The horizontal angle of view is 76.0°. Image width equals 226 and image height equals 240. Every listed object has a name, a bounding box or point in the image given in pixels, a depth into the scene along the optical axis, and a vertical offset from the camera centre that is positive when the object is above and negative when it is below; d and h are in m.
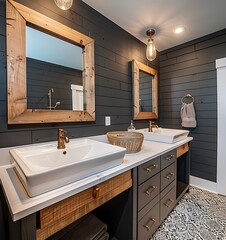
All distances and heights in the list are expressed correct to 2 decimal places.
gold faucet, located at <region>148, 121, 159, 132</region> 1.97 -0.13
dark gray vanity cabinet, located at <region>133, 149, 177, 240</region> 1.11 -0.66
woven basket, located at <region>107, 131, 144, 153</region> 1.21 -0.21
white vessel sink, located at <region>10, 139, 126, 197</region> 0.59 -0.24
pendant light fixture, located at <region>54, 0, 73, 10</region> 1.03 +0.82
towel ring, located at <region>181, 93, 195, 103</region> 2.20 +0.32
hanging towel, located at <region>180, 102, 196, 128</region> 2.12 +0.02
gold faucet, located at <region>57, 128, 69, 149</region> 1.06 -0.16
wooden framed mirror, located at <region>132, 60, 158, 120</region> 1.95 +0.40
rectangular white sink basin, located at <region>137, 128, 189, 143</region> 1.58 -0.23
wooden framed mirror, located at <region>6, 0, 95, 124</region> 0.96 +0.40
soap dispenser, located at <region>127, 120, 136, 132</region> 1.85 -0.14
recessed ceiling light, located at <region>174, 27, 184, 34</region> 1.85 +1.14
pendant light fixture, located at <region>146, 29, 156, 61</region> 1.78 +0.82
